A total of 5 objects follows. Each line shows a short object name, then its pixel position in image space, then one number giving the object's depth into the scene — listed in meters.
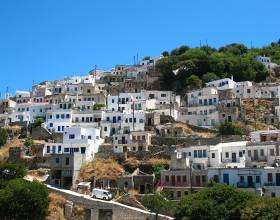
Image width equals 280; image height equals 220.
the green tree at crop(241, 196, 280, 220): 36.72
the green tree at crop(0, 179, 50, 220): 47.12
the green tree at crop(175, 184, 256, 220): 40.53
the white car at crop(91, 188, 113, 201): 51.12
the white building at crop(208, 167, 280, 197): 46.31
